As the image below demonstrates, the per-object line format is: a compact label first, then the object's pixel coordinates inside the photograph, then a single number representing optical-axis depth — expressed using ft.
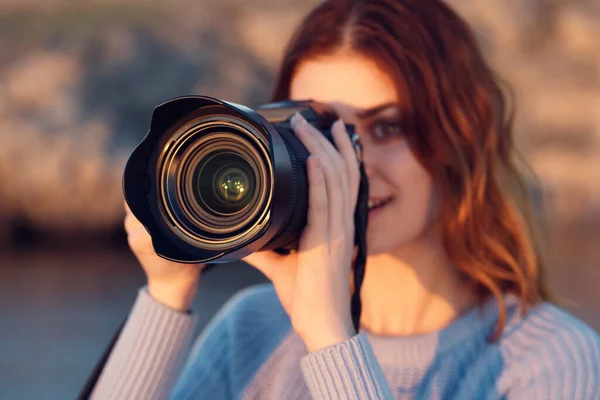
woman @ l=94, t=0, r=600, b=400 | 3.20
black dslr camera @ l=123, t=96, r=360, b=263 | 2.80
